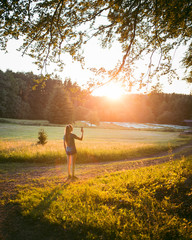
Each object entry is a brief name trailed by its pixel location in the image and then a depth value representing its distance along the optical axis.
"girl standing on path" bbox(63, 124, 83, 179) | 6.83
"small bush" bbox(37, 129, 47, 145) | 16.17
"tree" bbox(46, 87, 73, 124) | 55.41
